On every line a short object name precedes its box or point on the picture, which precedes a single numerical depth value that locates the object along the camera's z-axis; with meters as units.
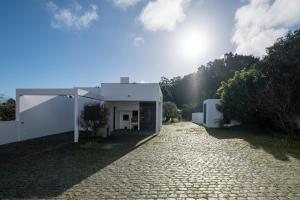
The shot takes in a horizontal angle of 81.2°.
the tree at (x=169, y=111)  28.25
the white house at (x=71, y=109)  10.78
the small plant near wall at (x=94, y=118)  11.19
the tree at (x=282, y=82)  13.11
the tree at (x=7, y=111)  12.36
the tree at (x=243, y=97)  15.78
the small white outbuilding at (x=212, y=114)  20.37
